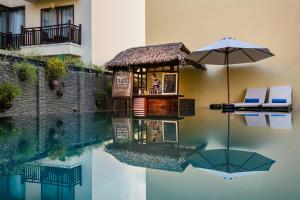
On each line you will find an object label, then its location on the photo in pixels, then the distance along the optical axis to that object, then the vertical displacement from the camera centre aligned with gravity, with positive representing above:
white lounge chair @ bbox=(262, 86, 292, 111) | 12.20 -0.04
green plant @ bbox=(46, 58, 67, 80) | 9.90 +0.91
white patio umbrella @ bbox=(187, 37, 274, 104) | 11.62 +1.70
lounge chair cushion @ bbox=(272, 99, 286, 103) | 12.51 -0.09
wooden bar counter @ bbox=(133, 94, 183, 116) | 12.44 -0.23
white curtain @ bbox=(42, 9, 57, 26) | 15.95 +3.97
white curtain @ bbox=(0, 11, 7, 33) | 16.75 +3.96
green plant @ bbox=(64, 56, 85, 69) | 11.13 +1.24
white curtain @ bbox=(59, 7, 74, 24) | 15.70 +4.04
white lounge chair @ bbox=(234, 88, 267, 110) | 12.59 -0.04
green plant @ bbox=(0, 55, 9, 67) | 8.30 +0.95
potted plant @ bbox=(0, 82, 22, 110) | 7.95 +0.10
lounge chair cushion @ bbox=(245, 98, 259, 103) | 12.99 -0.08
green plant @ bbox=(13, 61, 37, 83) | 8.86 +0.77
